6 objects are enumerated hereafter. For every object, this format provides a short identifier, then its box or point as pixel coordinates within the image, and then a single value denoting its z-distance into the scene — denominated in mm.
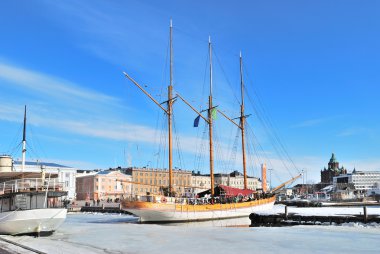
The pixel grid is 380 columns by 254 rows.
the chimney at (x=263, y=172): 89844
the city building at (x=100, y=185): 162125
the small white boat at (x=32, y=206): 29734
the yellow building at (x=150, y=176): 179250
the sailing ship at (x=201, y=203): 50531
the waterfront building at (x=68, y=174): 148375
